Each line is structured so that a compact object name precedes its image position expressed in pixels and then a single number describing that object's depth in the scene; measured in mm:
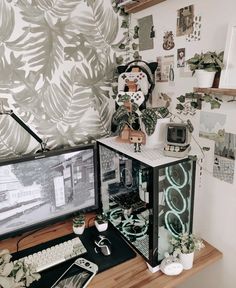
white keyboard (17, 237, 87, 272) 1107
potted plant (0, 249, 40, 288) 821
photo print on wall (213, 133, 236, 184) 1076
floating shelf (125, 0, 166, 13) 1295
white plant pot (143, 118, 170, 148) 1164
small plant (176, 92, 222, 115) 1087
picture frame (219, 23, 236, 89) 967
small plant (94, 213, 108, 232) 1348
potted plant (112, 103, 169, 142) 1161
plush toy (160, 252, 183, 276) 1060
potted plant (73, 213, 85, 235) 1321
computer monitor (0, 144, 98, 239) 1200
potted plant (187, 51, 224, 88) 1004
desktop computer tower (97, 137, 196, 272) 1071
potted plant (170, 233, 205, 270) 1083
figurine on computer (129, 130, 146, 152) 1173
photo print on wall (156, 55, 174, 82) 1307
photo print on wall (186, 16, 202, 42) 1119
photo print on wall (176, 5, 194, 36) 1151
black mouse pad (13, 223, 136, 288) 1062
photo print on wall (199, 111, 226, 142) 1104
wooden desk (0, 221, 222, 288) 1038
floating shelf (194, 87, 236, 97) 934
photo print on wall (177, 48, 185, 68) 1226
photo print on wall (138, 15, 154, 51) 1404
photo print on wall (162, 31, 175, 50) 1272
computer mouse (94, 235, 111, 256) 1178
